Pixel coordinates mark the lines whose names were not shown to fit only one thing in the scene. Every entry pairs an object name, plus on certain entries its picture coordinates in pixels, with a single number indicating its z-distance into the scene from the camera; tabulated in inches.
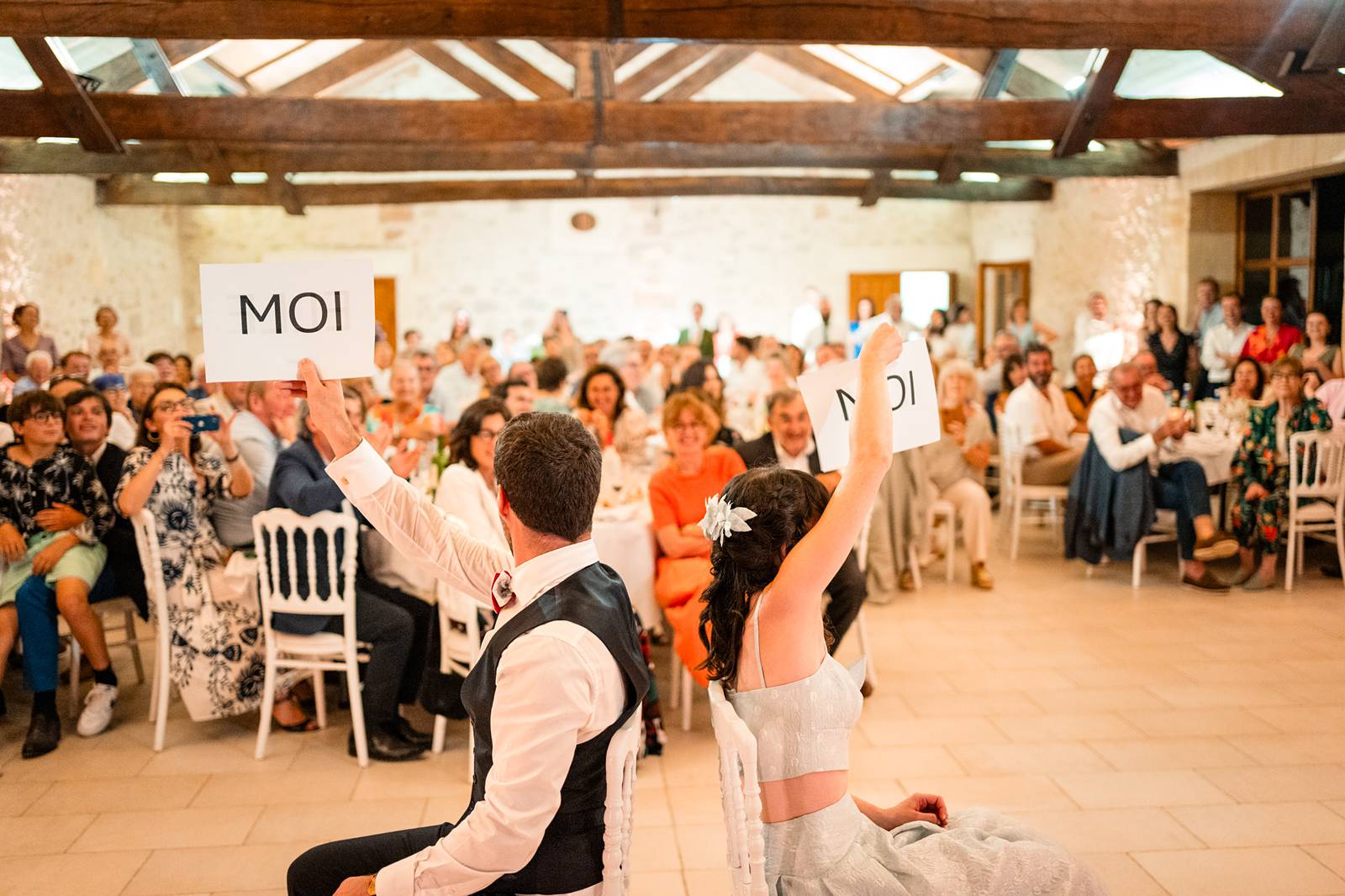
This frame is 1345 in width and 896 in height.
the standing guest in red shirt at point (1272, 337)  318.7
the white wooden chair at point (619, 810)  62.5
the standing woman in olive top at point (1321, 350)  293.3
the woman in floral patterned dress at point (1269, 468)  232.7
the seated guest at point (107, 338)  396.2
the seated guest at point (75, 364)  324.5
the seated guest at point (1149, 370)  266.7
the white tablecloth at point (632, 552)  159.2
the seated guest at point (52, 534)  152.5
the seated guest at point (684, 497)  156.6
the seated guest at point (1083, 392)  303.6
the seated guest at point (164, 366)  310.5
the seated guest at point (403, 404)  212.7
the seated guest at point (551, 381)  232.5
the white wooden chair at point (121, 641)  163.8
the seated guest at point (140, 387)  276.4
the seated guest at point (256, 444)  160.1
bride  68.9
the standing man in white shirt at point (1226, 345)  339.0
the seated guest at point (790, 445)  173.6
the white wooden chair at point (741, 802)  66.3
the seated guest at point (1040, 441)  267.3
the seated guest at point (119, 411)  242.5
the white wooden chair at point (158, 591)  147.5
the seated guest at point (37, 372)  307.0
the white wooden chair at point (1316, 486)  225.5
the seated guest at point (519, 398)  189.5
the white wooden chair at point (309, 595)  142.3
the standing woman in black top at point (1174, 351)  364.5
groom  58.7
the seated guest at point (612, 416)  215.0
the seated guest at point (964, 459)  237.9
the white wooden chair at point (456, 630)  137.3
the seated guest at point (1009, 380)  305.0
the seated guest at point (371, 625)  143.5
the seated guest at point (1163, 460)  230.7
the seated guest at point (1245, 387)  264.2
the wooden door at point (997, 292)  520.7
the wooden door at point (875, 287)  572.4
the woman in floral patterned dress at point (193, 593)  150.4
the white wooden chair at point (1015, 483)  265.7
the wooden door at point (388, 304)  563.8
